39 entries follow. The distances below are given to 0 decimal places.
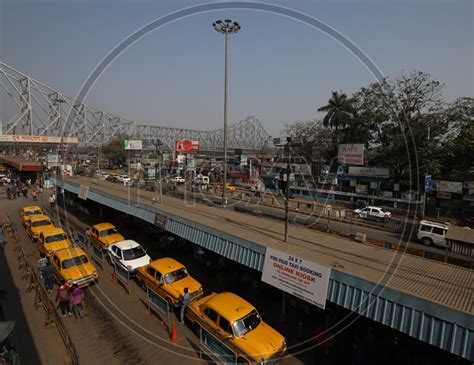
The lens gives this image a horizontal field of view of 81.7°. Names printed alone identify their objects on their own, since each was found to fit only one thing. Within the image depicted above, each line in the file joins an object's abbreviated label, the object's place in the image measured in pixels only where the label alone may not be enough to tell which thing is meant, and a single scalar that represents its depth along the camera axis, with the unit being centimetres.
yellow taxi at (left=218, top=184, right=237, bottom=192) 4257
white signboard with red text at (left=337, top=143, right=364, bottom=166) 4178
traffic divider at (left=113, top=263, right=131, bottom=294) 1428
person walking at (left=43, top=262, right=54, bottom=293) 1416
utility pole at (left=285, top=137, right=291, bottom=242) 1137
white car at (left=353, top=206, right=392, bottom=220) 2791
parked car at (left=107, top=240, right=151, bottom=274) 1541
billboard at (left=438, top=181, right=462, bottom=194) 3125
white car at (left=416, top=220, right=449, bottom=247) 2050
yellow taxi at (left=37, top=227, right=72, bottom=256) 1705
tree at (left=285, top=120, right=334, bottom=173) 5523
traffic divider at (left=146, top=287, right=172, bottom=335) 1170
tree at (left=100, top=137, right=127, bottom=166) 10088
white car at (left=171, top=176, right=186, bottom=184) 5759
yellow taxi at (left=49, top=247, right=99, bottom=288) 1409
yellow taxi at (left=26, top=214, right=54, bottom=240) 2059
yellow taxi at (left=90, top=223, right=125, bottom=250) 1831
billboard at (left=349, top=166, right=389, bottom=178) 3945
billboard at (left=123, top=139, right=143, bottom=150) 5932
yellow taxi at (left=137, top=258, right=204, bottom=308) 1235
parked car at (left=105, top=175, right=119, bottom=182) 4740
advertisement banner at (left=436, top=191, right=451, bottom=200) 3231
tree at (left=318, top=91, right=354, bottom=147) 5306
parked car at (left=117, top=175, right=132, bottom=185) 4731
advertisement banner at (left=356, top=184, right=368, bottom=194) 4066
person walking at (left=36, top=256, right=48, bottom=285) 1495
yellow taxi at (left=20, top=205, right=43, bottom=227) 2482
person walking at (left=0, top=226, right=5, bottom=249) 1983
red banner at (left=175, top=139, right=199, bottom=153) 6403
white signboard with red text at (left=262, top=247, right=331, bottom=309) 894
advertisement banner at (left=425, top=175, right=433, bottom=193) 3138
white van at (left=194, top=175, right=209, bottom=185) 4939
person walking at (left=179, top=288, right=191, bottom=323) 1148
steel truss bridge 12544
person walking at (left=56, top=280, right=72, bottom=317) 1211
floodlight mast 2538
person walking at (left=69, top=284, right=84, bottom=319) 1216
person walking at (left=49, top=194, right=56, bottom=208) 3316
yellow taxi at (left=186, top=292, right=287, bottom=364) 877
